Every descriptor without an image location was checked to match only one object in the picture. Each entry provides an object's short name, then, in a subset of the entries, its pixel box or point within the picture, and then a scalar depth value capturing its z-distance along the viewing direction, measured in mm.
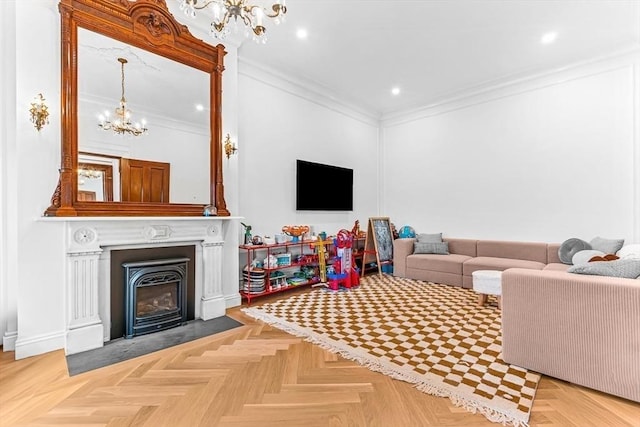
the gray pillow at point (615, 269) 1968
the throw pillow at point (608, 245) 3783
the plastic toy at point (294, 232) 4504
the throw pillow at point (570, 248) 4039
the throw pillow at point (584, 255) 3701
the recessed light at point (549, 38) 3600
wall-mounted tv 4875
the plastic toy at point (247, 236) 4020
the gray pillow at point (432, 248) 5125
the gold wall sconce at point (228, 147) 3613
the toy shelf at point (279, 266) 3900
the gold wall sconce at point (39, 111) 2402
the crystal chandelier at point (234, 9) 2102
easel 5434
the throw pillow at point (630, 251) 3349
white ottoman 3410
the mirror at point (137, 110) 2557
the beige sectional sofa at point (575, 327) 1789
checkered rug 1933
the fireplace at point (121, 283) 2742
